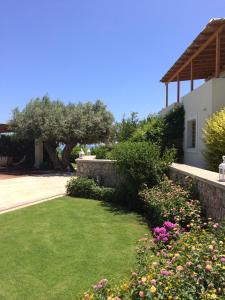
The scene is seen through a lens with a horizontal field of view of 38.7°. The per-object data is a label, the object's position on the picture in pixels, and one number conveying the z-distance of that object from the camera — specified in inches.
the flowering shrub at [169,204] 249.3
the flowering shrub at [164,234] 144.2
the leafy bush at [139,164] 394.6
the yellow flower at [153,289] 96.3
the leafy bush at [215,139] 356.1
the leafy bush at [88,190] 461.4
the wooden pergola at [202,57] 410.9
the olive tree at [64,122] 844.0
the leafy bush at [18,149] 1024.9
